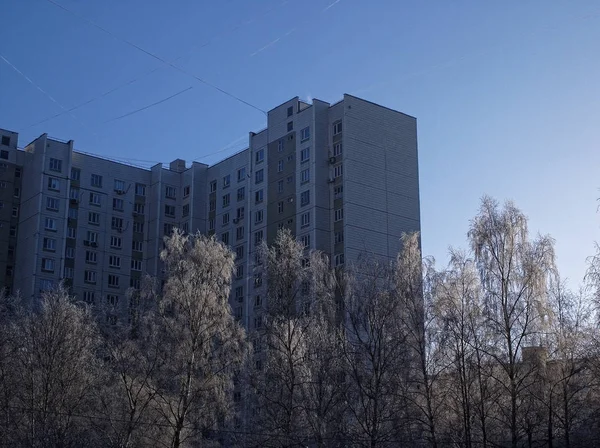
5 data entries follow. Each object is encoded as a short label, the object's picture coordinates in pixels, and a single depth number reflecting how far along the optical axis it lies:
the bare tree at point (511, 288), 53.25
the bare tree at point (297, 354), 54.19
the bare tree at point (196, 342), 54.16
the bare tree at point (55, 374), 55.69
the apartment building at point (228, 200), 89.31
